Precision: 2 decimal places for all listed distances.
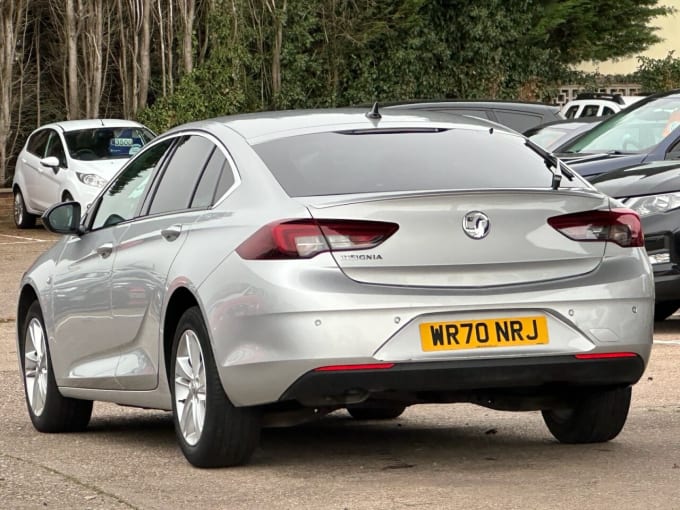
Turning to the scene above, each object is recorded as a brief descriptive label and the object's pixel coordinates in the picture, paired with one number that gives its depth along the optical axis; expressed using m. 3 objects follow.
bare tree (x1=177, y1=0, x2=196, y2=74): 34.78
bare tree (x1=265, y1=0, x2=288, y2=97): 37.41
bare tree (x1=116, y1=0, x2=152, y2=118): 34.28
